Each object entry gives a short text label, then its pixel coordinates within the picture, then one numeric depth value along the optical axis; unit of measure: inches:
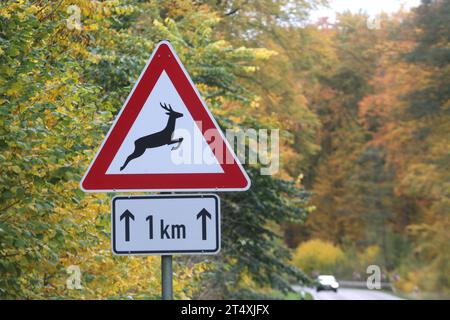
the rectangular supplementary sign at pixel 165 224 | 430.6
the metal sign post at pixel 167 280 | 418.0
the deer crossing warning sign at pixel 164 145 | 434.6
